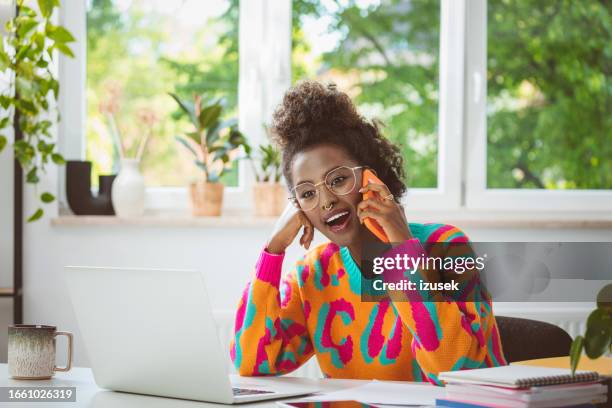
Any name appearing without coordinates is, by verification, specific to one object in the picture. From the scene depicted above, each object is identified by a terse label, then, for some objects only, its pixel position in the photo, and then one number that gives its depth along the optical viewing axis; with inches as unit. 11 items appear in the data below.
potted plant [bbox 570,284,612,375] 88.4
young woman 119.4
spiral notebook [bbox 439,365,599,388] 94.6
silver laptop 101.5
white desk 103.1
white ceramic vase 164.0
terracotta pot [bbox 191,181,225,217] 164.0
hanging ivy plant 144.2
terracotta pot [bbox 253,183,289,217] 163.5
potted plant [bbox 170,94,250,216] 163.0
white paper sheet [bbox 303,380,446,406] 102.6
